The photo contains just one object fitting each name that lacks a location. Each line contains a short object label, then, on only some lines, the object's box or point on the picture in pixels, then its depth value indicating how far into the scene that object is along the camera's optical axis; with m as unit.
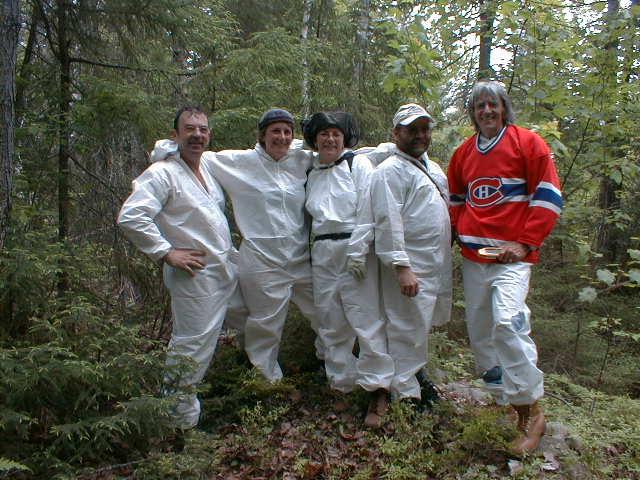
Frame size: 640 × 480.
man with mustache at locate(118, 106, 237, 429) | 4.00
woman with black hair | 4.32
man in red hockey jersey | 3.60
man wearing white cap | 4.25
